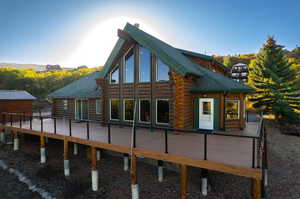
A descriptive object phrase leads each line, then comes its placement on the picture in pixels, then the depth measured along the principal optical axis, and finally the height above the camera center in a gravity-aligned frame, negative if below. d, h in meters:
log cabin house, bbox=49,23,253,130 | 8.64 +0.28
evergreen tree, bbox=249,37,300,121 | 17.09 +1.42
